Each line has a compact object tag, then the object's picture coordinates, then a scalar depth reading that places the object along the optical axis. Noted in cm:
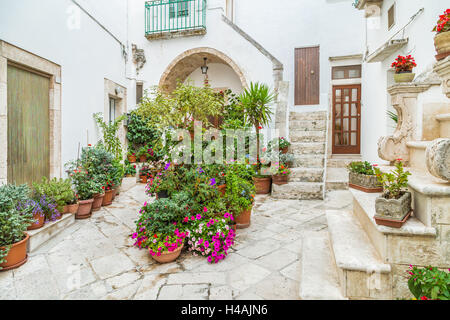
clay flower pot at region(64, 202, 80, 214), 388
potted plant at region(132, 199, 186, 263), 262
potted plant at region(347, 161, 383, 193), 302
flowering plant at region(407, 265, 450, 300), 156
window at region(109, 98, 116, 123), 662
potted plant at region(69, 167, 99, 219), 412
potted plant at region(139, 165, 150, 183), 684
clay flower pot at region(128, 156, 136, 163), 776
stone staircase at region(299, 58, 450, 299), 180
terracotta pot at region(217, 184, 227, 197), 365
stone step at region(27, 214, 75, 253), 296
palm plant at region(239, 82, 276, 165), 598
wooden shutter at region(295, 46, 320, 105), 855
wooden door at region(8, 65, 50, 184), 356
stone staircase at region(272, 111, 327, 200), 535
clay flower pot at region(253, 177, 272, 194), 570
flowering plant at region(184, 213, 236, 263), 270
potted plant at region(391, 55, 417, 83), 319
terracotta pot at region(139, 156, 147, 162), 780
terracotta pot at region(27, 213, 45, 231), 308
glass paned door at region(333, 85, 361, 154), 815
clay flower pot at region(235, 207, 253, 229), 365
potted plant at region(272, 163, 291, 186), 546
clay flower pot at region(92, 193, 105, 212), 448
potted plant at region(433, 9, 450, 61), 211
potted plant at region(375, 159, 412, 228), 185
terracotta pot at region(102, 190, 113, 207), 481
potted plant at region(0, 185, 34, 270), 250
